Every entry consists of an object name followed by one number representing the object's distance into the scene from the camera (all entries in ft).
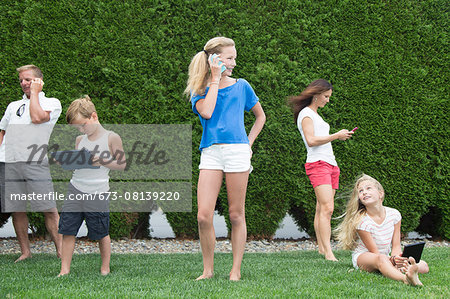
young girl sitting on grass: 23.91
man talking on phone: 30.66
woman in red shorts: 30.04
